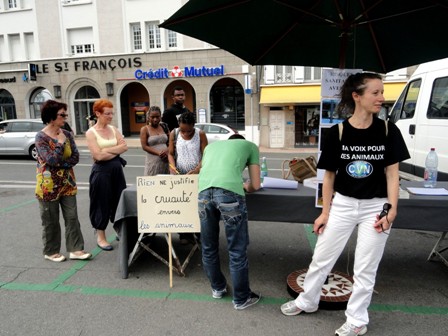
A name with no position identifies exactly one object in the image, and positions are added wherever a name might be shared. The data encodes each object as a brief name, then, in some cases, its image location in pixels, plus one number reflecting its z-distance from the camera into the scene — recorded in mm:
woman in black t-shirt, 2580
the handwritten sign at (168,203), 3684
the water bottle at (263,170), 4161
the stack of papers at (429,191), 3455
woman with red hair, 4355
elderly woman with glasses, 4023
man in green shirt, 3002
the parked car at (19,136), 13945
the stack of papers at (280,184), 3754
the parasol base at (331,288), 3160
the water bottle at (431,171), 3846
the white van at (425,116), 5816
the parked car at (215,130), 16047
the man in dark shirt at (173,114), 5242
